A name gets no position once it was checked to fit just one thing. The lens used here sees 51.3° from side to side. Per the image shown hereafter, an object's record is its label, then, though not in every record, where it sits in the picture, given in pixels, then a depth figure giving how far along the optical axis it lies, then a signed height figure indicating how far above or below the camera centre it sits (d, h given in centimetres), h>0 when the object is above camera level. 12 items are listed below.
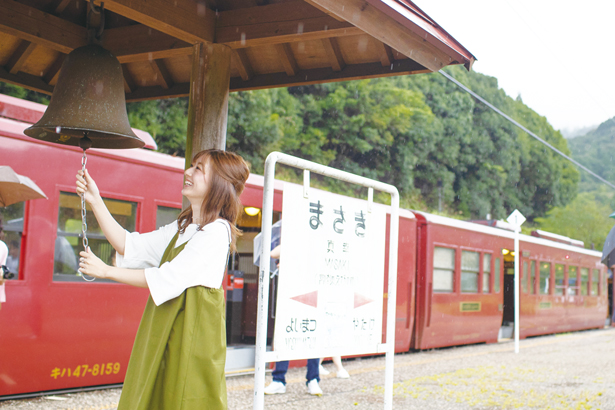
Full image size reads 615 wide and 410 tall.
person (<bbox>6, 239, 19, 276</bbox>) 570 -1
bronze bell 305 +75
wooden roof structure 342 +141
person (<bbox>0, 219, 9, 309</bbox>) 460 +0
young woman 247 -15
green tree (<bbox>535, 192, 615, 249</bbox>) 4184 +397
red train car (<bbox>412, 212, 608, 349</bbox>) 1140 -10
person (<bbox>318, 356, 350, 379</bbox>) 799 -126
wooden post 394 +104
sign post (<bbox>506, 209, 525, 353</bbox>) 1193 +106
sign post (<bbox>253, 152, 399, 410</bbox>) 300 -5
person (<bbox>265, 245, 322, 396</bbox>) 682 -117
